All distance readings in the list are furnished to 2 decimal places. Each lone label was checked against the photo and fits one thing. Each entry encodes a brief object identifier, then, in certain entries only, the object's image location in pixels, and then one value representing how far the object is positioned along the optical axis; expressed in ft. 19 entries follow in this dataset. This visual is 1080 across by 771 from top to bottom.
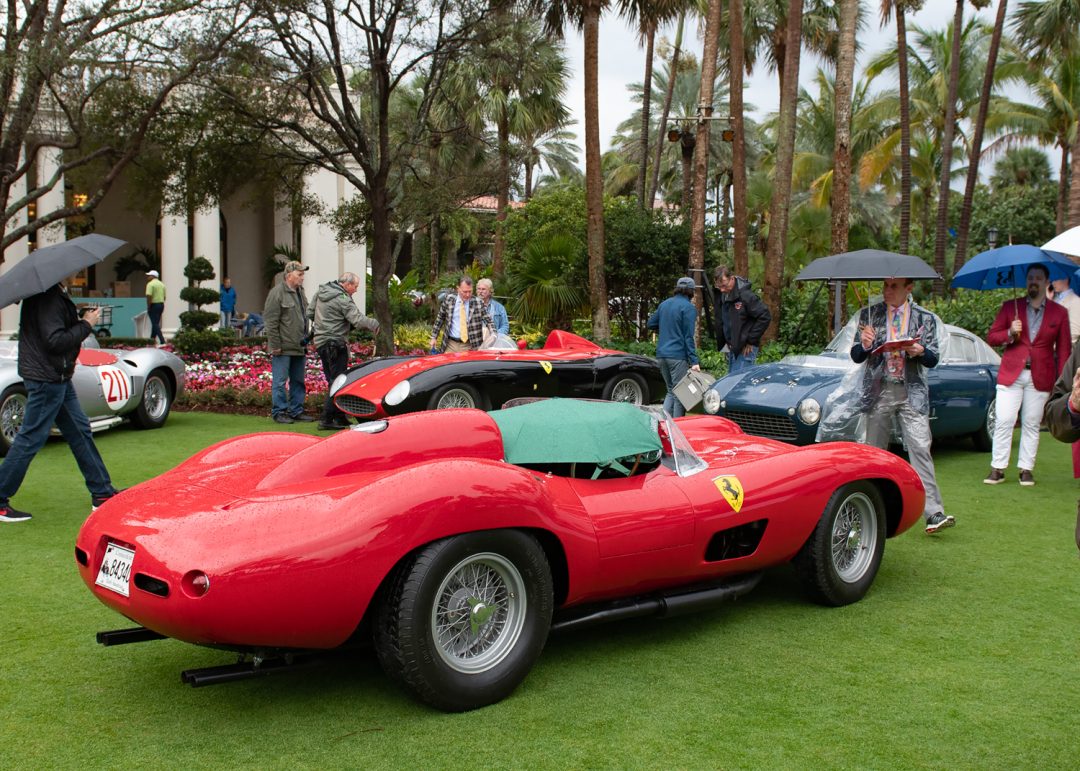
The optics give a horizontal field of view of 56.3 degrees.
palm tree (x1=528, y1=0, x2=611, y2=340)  58.65
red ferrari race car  10.96
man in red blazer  26.76
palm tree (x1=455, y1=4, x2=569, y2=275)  54.19
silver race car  29.68
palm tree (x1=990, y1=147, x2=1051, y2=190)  185.16
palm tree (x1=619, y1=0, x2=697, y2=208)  63.67
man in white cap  75.56
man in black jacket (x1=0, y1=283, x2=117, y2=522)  21.06
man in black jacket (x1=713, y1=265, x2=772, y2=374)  34.88
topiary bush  59.72
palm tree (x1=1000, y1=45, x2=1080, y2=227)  102.12
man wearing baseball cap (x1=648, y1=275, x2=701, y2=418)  33.45
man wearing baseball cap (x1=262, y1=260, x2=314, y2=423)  37.27
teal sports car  29.01
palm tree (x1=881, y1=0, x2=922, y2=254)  83.61
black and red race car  30.76
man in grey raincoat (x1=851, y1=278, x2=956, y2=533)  21.38
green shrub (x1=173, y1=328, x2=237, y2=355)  59.47
